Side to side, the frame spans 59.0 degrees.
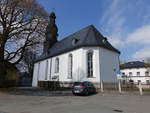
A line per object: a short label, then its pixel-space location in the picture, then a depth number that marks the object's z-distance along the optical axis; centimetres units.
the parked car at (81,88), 1411
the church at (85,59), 2069
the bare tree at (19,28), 1694
